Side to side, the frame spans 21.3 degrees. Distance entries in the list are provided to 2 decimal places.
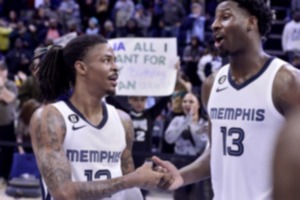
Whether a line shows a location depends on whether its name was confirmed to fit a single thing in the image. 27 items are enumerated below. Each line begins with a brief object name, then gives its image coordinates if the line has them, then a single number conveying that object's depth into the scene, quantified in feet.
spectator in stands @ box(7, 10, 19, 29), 61.72
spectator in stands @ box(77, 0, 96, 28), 63.68
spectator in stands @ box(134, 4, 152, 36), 59.36
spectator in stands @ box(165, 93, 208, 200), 26.81
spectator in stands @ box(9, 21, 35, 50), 57.82
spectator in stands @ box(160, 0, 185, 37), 59.62
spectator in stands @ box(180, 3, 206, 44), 56.70
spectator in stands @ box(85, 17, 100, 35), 58.95
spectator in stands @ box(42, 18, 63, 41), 57.21
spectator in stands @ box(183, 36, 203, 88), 49.65
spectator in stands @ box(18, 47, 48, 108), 33.27
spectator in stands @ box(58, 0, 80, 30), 61.98
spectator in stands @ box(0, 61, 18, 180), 32.40
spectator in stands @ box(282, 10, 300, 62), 50.93
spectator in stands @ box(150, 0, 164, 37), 59.52
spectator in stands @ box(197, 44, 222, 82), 46.39
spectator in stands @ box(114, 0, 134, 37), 61.00
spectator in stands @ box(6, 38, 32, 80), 54.19
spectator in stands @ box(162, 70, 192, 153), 27.48
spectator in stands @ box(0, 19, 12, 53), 59.36
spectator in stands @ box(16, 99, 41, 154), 31.76
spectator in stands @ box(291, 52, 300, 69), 42.63
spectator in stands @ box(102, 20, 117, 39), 59.00
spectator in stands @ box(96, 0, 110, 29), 63.41
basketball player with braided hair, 11.46
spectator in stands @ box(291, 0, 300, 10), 58.55
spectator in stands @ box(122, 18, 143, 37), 57.98
